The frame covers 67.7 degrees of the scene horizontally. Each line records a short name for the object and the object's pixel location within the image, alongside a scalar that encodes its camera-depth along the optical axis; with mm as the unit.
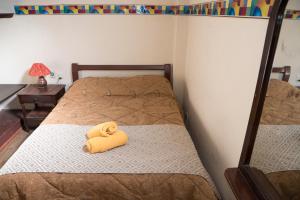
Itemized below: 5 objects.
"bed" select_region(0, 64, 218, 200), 1280
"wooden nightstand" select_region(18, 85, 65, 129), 2627
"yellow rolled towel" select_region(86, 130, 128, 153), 1489
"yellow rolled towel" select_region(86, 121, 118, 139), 1589
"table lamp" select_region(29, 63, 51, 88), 2648
